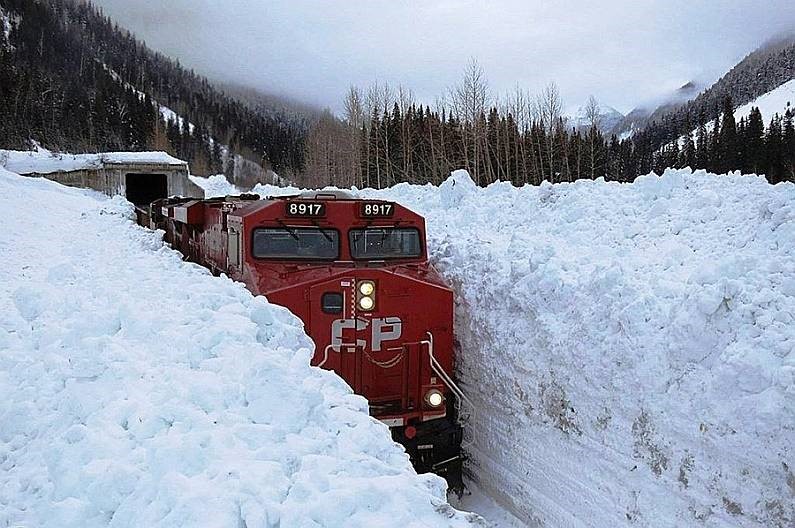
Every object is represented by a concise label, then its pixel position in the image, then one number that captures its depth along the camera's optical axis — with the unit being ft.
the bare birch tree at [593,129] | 121.68
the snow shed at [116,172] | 119.85
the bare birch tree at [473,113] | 99.19
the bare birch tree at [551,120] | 117.29
